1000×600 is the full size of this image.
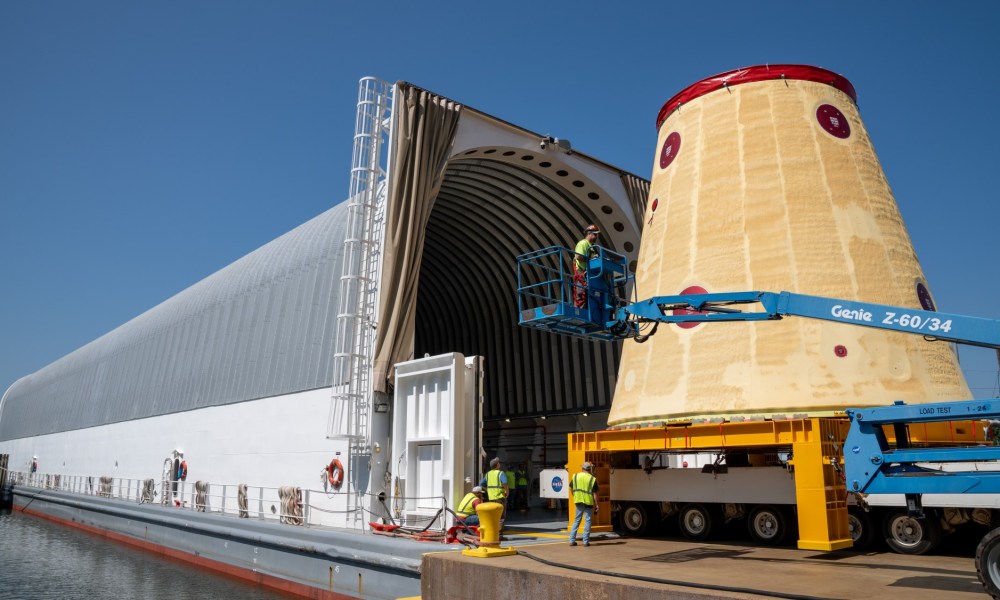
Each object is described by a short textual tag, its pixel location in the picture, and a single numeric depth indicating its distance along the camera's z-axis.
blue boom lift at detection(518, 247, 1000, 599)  7.40
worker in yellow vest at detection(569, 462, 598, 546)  11.24
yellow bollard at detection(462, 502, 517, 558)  10.23
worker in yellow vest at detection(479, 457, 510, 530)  12.62
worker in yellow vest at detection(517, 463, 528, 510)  22.88
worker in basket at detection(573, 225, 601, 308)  10.59
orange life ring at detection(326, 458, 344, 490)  15.89
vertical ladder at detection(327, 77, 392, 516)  15.71
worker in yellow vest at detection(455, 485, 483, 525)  12.23
